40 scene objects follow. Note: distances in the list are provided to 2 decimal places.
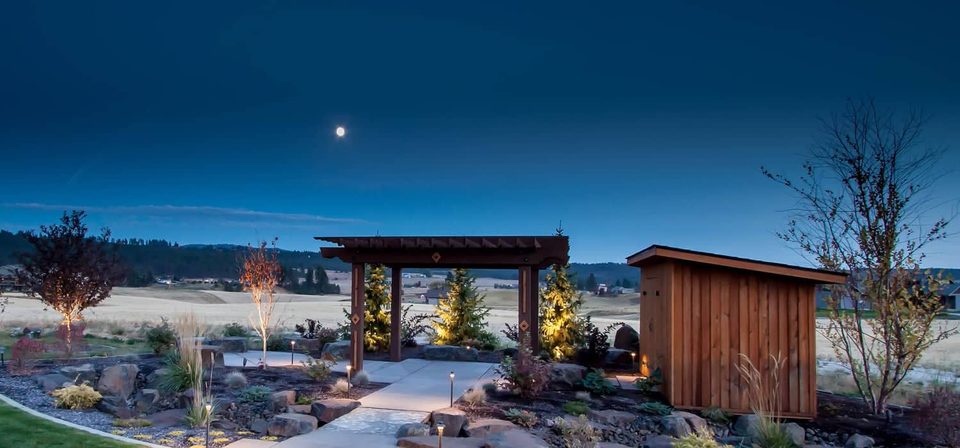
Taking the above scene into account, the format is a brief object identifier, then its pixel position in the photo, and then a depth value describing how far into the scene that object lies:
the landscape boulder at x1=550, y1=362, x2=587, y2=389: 9.38
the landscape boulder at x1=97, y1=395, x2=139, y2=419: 7.28
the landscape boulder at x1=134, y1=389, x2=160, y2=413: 7.69
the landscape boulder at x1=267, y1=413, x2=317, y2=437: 6.41
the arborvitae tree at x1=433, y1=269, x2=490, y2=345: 15.12
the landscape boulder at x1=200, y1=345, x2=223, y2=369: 10.44
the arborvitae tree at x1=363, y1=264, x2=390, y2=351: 14.03
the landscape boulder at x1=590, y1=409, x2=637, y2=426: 7.06
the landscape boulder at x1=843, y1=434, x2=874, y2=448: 6.49
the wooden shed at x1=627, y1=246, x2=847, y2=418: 7.96
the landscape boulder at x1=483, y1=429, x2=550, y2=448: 5.68
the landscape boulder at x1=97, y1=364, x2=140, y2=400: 8.23
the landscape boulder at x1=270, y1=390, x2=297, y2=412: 7.40
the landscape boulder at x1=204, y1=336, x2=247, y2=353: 13.29
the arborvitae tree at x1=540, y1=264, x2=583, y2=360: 13.55
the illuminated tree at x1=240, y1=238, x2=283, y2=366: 11.40
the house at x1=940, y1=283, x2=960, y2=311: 23.79
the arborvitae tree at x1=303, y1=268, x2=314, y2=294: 44.18
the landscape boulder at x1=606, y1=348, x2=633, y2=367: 12.54
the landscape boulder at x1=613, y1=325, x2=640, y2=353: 13.66
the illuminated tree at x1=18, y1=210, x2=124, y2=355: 11.65
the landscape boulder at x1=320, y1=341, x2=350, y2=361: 12.49
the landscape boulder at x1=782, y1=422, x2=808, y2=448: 6.43
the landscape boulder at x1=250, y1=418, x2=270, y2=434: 6.58
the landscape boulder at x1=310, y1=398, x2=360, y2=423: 7.11
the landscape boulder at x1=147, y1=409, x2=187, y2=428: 6.86
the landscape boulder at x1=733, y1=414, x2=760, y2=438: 6.53
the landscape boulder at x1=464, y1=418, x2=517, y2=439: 6.31
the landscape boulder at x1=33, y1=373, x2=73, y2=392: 8.39
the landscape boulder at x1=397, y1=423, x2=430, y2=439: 6.16
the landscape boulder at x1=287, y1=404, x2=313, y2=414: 7.32
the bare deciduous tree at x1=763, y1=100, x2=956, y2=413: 8.21
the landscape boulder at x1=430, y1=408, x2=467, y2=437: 6.49
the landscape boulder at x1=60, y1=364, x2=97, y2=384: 9.07
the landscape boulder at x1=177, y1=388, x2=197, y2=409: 7.52
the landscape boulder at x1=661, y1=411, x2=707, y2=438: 6.76
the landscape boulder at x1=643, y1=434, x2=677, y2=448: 6.08
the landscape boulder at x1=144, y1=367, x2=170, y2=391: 8.54
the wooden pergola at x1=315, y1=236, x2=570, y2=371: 9.33
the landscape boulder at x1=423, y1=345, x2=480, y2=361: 13.09
